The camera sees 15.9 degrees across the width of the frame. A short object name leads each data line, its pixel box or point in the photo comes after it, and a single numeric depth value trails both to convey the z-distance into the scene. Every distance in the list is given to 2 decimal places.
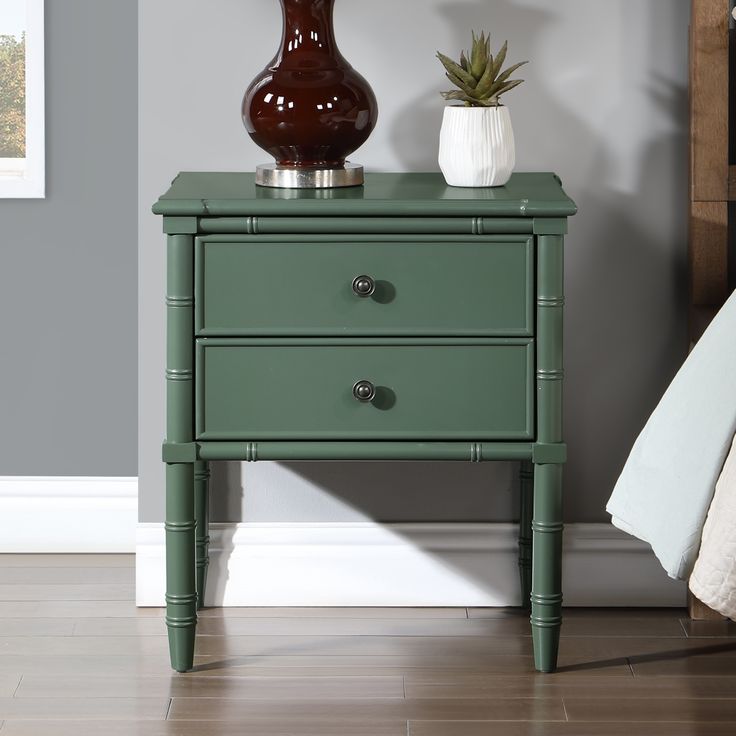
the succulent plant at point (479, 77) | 3.70
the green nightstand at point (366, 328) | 3.58
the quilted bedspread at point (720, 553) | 3.27
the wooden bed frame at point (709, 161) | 3.81
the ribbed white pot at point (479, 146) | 3.70
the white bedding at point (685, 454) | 3.36
